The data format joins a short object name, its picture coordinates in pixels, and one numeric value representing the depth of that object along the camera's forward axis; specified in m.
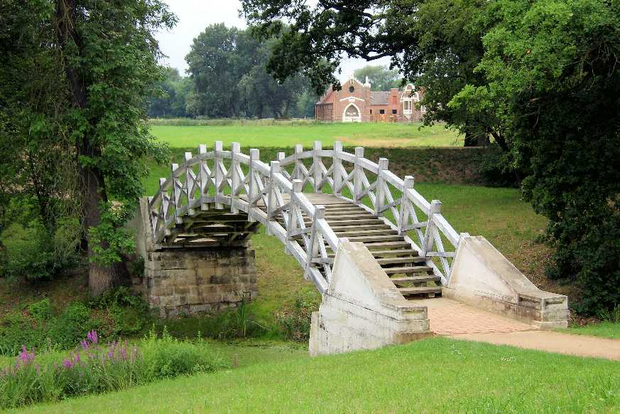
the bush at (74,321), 23.16
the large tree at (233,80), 97.69
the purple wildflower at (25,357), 14.74
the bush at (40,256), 25.69
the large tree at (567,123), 18.05
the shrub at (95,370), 14.29
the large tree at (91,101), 23.70
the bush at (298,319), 23.50
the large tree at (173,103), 122.75
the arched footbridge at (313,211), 17.05
